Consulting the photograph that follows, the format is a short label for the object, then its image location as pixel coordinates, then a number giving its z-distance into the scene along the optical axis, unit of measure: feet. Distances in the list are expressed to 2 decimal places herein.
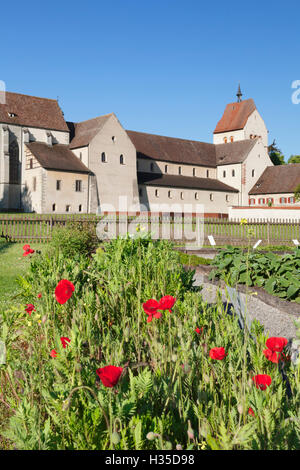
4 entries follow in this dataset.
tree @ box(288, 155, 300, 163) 294.89
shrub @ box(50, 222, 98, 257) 40.55
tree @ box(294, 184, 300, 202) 180.45
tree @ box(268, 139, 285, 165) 281.74
